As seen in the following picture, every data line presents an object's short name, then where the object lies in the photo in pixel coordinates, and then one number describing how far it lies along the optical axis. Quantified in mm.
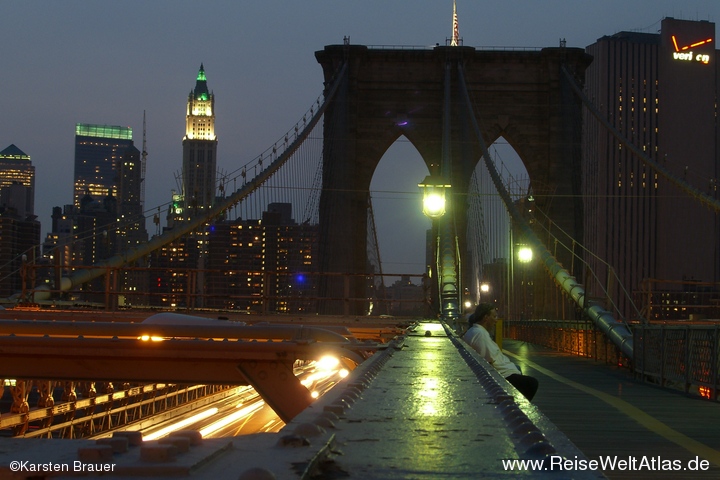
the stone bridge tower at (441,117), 44750
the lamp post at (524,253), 30828
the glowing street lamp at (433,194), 18984
